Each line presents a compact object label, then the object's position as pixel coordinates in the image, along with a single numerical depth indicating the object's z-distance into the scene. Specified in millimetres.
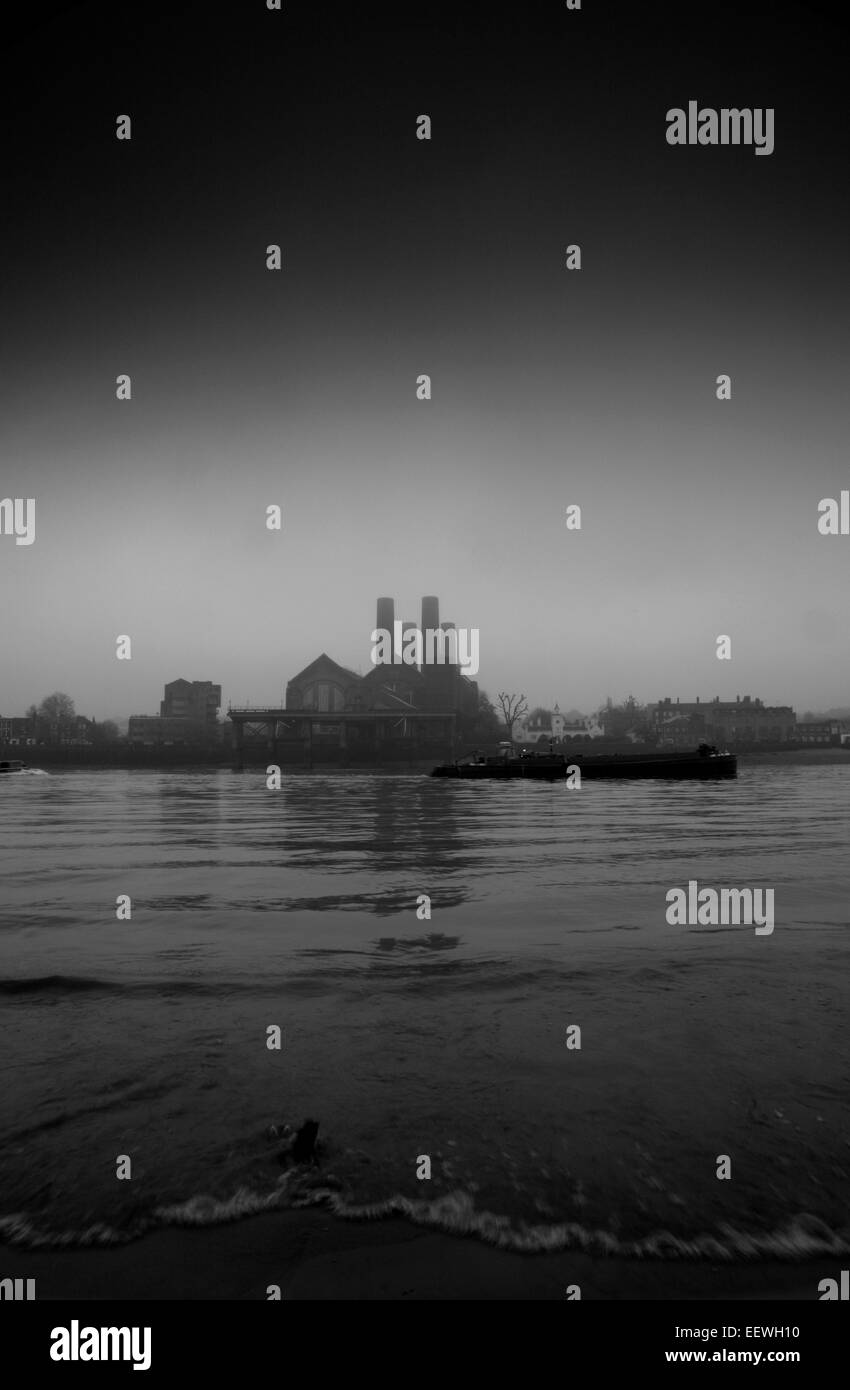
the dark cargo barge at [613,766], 60938
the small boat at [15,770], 86688
